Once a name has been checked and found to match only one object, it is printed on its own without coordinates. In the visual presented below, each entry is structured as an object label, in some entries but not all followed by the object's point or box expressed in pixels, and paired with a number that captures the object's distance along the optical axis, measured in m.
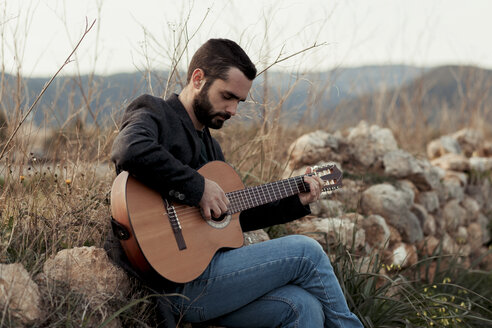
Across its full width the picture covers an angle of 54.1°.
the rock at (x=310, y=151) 4.76
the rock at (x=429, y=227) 5.58
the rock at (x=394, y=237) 4.80
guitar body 2.01
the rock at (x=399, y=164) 5.39
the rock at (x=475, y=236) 6.30
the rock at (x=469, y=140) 8.46
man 2.08
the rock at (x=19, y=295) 1.83
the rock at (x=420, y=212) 5.42
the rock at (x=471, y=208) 6.70
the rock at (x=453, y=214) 6.04
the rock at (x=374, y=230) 4.40
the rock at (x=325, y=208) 4.10
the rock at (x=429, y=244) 5.23
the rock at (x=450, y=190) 6.21
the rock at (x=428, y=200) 5.70
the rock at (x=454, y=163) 7.05
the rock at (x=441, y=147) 7.75
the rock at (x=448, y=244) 5.60
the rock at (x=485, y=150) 8.52
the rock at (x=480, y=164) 7.36
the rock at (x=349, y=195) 4.48
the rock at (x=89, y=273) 2.10
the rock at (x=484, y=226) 6.74
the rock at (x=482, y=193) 7.06
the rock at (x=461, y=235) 5.96
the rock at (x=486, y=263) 5.74
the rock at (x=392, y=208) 4.80
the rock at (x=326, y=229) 3.59
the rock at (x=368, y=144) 5.38
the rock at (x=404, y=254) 4.50
